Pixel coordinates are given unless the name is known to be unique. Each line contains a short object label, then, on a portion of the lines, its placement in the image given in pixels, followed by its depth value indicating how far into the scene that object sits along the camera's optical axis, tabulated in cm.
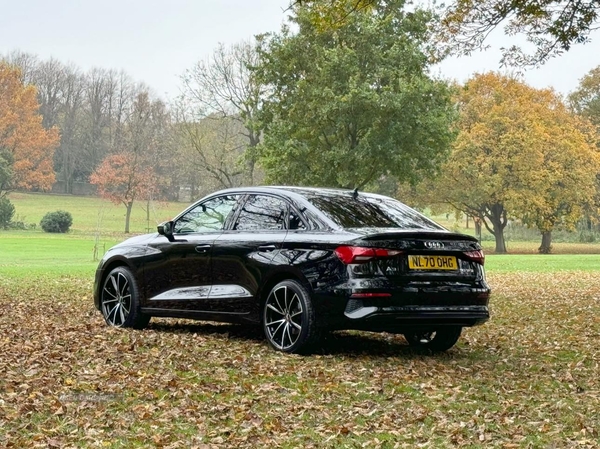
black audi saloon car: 795
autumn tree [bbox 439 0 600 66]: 1638
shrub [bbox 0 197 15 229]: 6400
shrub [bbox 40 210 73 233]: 6231
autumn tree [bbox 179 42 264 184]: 5316
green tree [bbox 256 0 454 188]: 3606
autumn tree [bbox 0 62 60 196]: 7262
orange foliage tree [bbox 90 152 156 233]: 6738
